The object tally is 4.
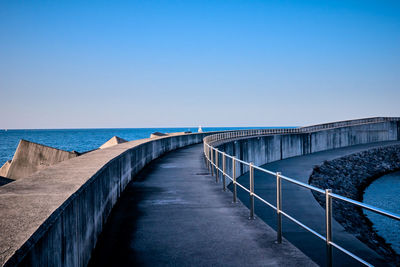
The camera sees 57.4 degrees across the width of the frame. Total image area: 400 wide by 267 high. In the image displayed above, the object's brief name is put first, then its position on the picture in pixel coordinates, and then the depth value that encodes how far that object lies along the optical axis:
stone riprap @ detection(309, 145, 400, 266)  18.28
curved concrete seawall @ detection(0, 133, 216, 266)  2.71
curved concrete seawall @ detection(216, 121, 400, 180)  35.92
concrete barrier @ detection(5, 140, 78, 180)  18.94
